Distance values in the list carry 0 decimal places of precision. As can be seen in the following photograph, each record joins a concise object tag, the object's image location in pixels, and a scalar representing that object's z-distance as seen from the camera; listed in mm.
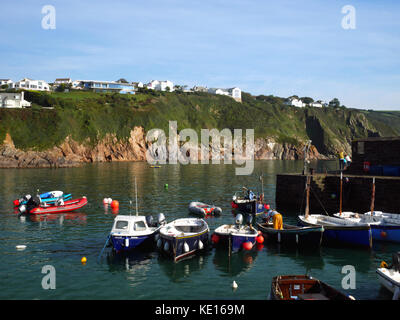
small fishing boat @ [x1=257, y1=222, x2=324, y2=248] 30594
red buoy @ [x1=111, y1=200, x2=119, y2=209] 48594
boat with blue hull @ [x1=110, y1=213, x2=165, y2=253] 28625
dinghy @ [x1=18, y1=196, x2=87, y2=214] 44094
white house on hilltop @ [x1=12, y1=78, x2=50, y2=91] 177000
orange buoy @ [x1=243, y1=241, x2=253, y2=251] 29734
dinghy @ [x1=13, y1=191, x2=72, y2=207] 45950
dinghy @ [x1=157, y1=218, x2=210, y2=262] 27469
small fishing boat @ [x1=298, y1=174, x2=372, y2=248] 30891
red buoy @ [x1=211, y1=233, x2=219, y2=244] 30986
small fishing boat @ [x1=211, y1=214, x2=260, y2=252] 29719
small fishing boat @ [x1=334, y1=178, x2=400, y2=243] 32688
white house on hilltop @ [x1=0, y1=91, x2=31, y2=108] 142000
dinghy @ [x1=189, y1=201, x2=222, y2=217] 44469
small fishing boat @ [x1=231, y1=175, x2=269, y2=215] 45688
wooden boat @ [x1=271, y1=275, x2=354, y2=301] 17812
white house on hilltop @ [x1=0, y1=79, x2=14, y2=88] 188325
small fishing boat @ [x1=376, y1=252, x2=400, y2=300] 20031
